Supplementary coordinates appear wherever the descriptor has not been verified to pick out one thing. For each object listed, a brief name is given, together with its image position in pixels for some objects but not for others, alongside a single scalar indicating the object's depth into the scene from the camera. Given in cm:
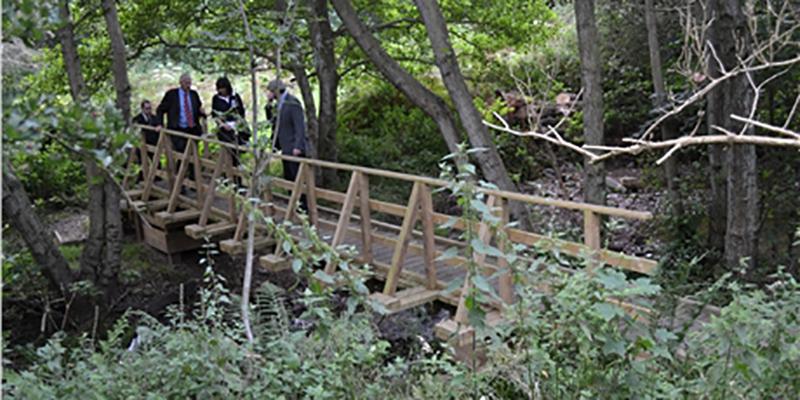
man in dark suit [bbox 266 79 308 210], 843
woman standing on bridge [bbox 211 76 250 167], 933
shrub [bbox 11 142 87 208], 1323
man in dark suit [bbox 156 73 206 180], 1016
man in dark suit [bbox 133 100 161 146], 1129
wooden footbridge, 527
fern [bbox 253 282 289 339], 416
